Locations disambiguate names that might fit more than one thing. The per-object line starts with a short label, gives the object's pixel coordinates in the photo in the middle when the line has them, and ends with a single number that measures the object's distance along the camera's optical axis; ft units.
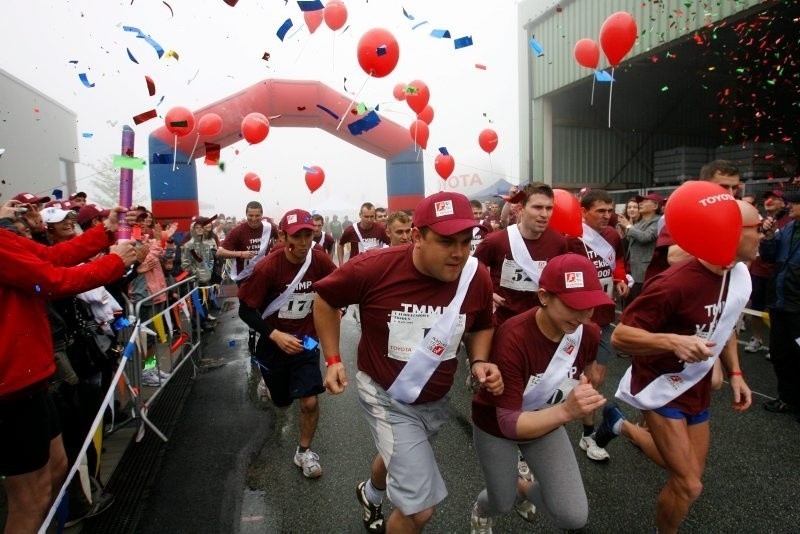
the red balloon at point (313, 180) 45.44
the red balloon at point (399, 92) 36.27
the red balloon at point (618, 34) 24.09
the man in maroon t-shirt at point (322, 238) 26.04
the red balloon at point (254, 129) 35.47
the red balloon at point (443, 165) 41.52
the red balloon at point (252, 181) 48.85
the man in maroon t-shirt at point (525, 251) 13.30
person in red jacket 7.71
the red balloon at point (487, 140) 42.91
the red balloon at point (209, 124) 36.60
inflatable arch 41.98
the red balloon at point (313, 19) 27.17
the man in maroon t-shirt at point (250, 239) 21.80
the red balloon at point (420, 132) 41.06
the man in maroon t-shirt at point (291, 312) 12.55
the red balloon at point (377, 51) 27.07
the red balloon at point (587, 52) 29.08
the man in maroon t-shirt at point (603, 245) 14.68
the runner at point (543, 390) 7.68
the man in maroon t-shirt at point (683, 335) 8.23
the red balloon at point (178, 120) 33.71
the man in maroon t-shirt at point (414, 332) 7.75
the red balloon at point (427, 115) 40.50
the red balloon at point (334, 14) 28.43
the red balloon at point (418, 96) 34.47
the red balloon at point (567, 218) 14.89
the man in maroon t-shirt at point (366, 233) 27.35
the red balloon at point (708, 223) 7.80
